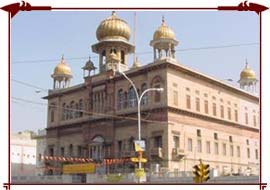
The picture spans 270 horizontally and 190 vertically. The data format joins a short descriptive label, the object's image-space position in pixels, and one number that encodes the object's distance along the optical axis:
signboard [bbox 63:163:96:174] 31.61
